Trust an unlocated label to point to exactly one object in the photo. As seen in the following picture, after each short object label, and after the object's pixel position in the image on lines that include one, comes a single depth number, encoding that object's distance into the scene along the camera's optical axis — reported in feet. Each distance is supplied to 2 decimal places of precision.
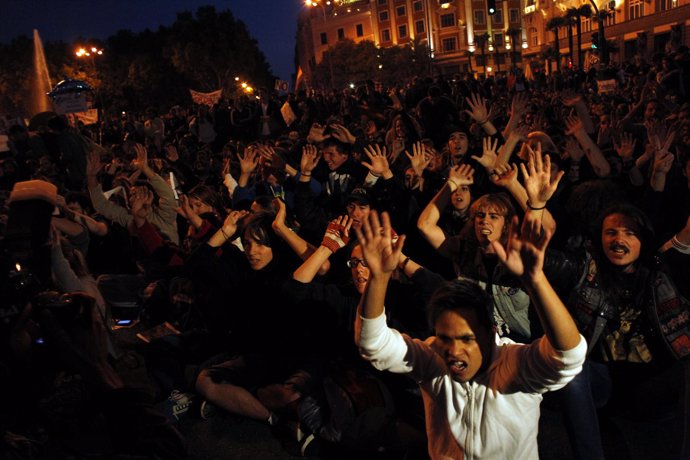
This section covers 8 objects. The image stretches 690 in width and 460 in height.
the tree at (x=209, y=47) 143.23
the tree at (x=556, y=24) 97.69
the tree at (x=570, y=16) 90.20
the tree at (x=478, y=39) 248.40
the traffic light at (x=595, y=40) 68.85
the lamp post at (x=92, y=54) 135.13
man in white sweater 6.58
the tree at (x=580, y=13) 81.43
